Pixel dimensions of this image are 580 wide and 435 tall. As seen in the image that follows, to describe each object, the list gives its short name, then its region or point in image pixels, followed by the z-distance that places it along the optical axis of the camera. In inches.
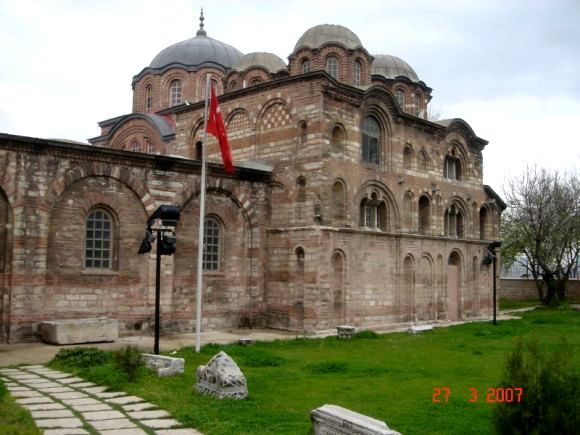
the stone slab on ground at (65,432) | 286.0
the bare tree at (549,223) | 1325.0
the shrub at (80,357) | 458.9
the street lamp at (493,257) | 938.2
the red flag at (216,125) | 617.9
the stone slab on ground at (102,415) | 315.3
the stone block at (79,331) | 597.9
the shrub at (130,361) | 405.1
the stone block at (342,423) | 237.6
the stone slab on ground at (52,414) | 315.8
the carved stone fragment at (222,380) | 361.9
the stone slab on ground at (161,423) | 303.4
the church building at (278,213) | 641.0
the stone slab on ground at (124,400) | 349.7
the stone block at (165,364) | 429.7
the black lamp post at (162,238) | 511.2
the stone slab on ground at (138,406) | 334.6
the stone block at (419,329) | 764.0
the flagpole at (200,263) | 568.4
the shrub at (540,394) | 226.8
